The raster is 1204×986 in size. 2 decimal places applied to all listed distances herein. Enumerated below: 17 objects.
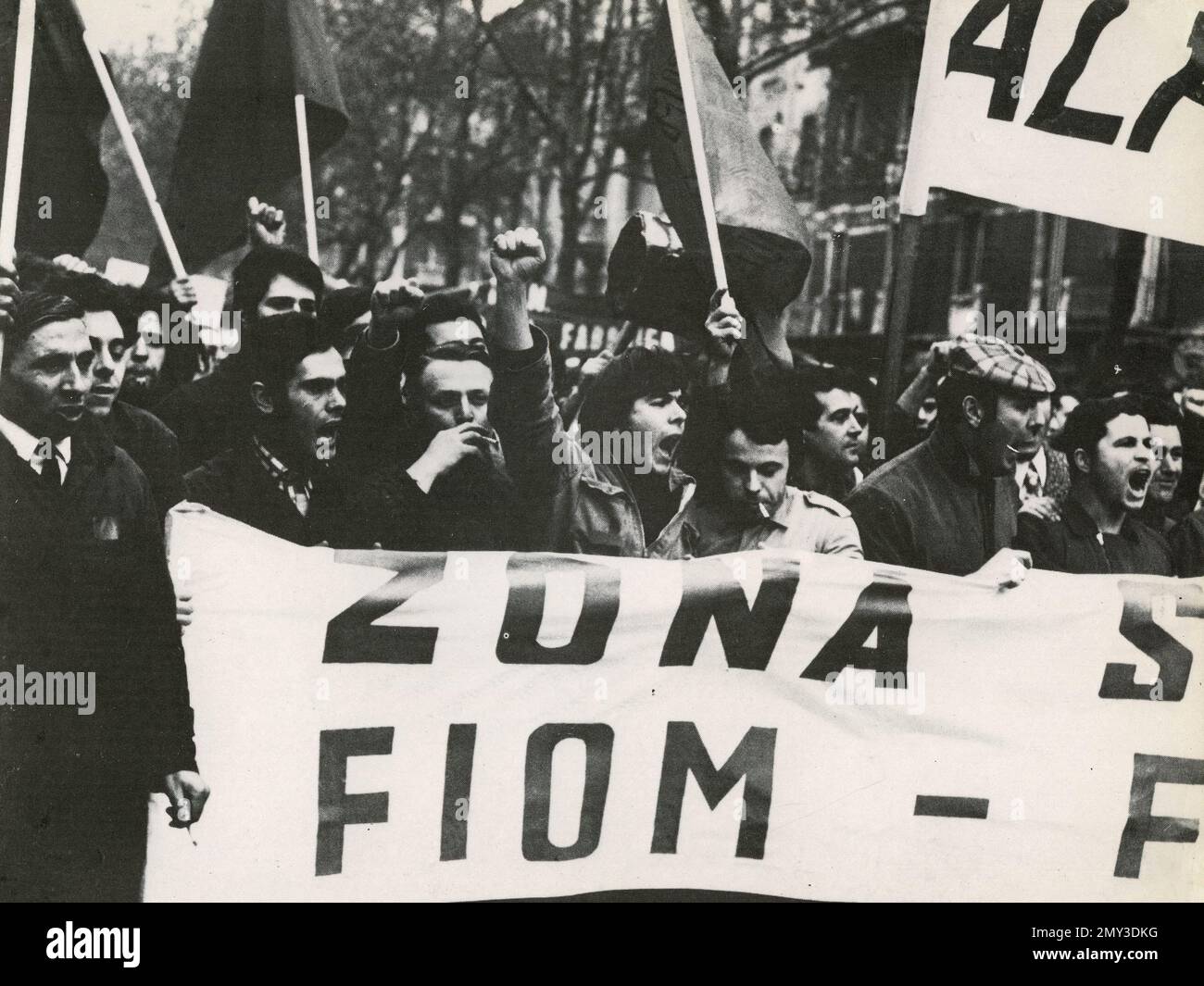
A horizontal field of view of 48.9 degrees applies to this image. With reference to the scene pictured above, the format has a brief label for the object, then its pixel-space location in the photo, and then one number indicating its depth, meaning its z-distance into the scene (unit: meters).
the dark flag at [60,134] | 3.86
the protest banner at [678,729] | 3.96
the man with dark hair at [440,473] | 4.03
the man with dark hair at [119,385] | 3.88
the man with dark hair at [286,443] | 3.96
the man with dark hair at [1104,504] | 4.34
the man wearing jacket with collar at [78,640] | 3.88
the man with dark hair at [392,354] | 4.02
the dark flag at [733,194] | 4.07
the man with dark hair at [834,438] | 4.23
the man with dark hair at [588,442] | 4.05
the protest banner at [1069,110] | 4.18
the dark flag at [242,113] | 3.91
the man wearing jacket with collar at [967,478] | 4.25
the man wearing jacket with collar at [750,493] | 4.17
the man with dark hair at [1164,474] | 4.38
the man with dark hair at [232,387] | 3.95
